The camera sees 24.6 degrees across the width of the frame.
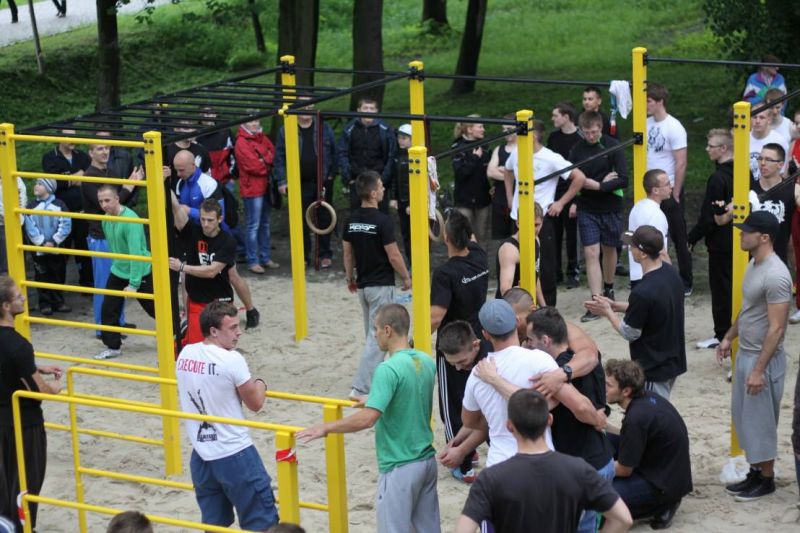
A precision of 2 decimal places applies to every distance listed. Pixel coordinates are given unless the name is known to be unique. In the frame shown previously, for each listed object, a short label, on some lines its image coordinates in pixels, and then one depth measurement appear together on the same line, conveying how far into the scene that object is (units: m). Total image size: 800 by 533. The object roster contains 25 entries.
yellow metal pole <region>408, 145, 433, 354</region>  12.23
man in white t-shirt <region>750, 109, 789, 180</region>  16.20
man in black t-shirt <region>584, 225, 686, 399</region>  11.56
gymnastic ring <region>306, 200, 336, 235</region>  14.81
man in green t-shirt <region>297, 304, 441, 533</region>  9.53
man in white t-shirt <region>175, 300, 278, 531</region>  9.91
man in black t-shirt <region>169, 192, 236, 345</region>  15.11
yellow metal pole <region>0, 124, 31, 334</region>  13.33
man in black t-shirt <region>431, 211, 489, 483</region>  12.36
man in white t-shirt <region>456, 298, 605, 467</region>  9.48
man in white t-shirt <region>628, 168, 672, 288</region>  14.32
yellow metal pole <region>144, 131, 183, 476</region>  12.57
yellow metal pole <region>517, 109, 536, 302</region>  12.88
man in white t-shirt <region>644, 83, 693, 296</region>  16.72
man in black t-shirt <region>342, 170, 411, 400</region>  14.45
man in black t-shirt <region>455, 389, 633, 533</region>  7.90
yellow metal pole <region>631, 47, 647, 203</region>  14.95
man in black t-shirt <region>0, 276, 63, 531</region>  10.88
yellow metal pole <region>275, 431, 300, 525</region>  8.98
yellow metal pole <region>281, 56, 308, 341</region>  16.91
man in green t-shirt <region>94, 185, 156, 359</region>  15.15
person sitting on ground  10.77
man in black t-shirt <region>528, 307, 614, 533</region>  9.84
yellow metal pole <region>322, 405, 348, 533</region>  9.60
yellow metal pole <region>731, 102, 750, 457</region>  12.32
